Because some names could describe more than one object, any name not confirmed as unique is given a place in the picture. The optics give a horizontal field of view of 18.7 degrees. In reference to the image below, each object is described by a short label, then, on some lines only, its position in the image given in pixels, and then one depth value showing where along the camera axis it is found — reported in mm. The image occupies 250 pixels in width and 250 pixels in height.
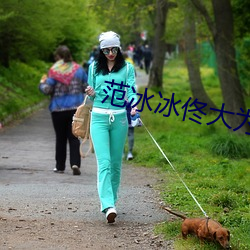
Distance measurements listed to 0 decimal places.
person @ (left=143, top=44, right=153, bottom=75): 50969
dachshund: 6027
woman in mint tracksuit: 7543
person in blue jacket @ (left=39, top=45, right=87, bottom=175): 11117
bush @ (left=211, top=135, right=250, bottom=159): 13562
